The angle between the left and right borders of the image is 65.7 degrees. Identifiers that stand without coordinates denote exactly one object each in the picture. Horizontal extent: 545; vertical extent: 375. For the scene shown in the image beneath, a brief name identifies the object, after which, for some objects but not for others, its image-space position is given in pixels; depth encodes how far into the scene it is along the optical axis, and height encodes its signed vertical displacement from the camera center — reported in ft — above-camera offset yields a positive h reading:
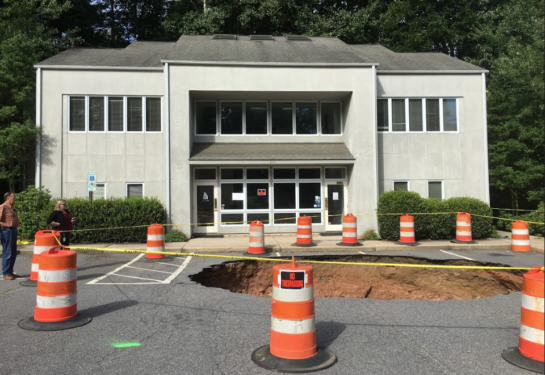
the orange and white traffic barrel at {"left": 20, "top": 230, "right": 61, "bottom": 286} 25.66 -2.49
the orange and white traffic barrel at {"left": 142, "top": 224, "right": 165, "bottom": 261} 38.42 -3.47
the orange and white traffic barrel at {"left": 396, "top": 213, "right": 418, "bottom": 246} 45.78 -3.47
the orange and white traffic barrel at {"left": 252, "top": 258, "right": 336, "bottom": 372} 14.88 -4.31
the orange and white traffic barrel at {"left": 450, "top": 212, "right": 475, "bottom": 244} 46.21 -3.26
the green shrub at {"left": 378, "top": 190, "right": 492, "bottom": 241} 50.47 -2.06
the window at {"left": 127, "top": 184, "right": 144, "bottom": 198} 55.36 +1.47
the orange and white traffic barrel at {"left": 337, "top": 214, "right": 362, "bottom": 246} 46.09 -3.53
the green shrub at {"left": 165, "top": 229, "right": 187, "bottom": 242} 50.70 -4.34
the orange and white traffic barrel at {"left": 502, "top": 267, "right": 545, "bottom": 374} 14.20 -4.49
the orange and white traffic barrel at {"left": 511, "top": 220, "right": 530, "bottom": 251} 42.29 -4.01
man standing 28.55 -2.42
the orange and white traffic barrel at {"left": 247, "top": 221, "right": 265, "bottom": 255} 40.42 -3.78
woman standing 33.25 -1.52
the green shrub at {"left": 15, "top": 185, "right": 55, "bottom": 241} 49.16 -1.16
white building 54.08 +9.52
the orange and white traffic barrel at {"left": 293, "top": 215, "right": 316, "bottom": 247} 45.65 -3.56
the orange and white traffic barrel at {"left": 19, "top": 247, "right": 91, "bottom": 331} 19.08 -4.19
